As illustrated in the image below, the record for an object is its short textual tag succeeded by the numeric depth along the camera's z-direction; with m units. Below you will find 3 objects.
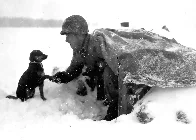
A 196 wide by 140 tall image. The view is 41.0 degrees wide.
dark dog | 4.32
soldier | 3.79
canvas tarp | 2.97
